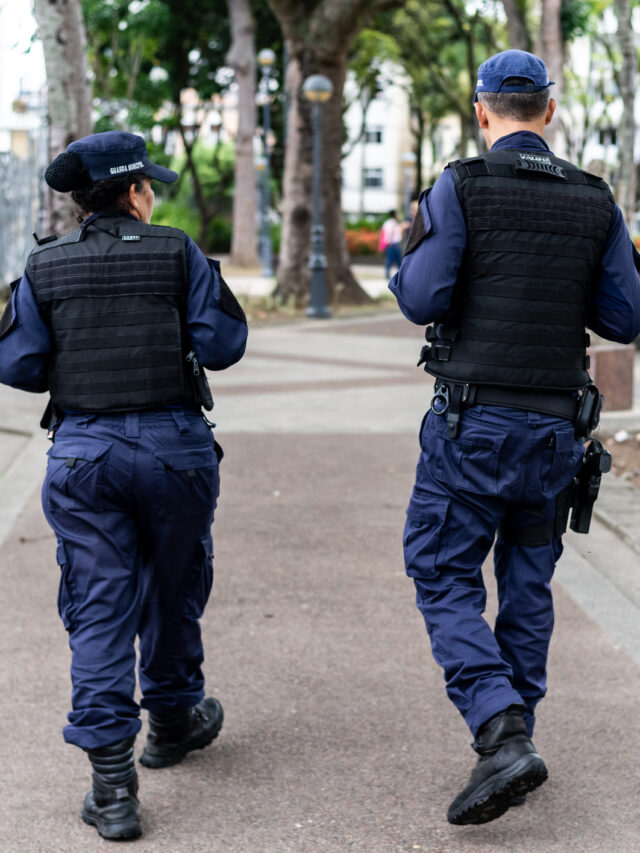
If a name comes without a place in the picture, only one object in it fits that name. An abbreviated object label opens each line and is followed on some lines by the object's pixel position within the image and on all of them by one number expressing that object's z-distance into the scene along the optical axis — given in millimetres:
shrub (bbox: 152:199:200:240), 34625
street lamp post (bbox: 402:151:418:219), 64162
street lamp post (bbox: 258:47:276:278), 33938
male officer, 3402
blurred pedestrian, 31703
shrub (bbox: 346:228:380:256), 46812
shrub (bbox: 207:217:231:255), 46250
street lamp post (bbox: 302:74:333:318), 20406
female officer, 3463
